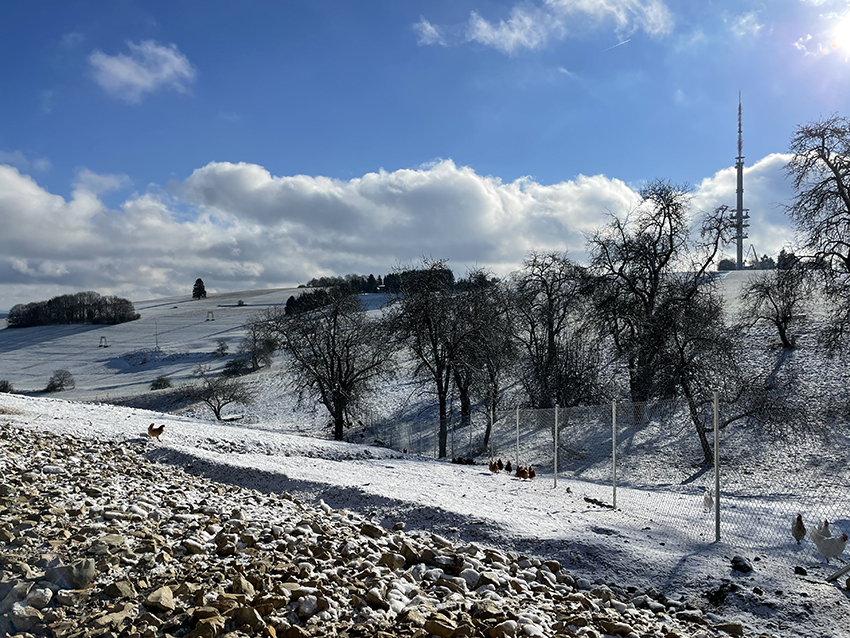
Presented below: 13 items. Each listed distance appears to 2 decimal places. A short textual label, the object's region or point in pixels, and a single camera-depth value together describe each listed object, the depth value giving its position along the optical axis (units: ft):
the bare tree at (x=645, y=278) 68.59
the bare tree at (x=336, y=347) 81.00
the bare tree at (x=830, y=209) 56.29
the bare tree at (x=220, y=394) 119.03
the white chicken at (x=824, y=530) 22.44
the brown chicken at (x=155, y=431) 41.36
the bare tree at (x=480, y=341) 74.90
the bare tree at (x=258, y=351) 167.55
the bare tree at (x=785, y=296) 58.13
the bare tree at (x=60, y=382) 171.23
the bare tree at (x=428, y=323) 73.61
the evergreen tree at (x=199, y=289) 422.82
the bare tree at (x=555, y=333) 81.66
